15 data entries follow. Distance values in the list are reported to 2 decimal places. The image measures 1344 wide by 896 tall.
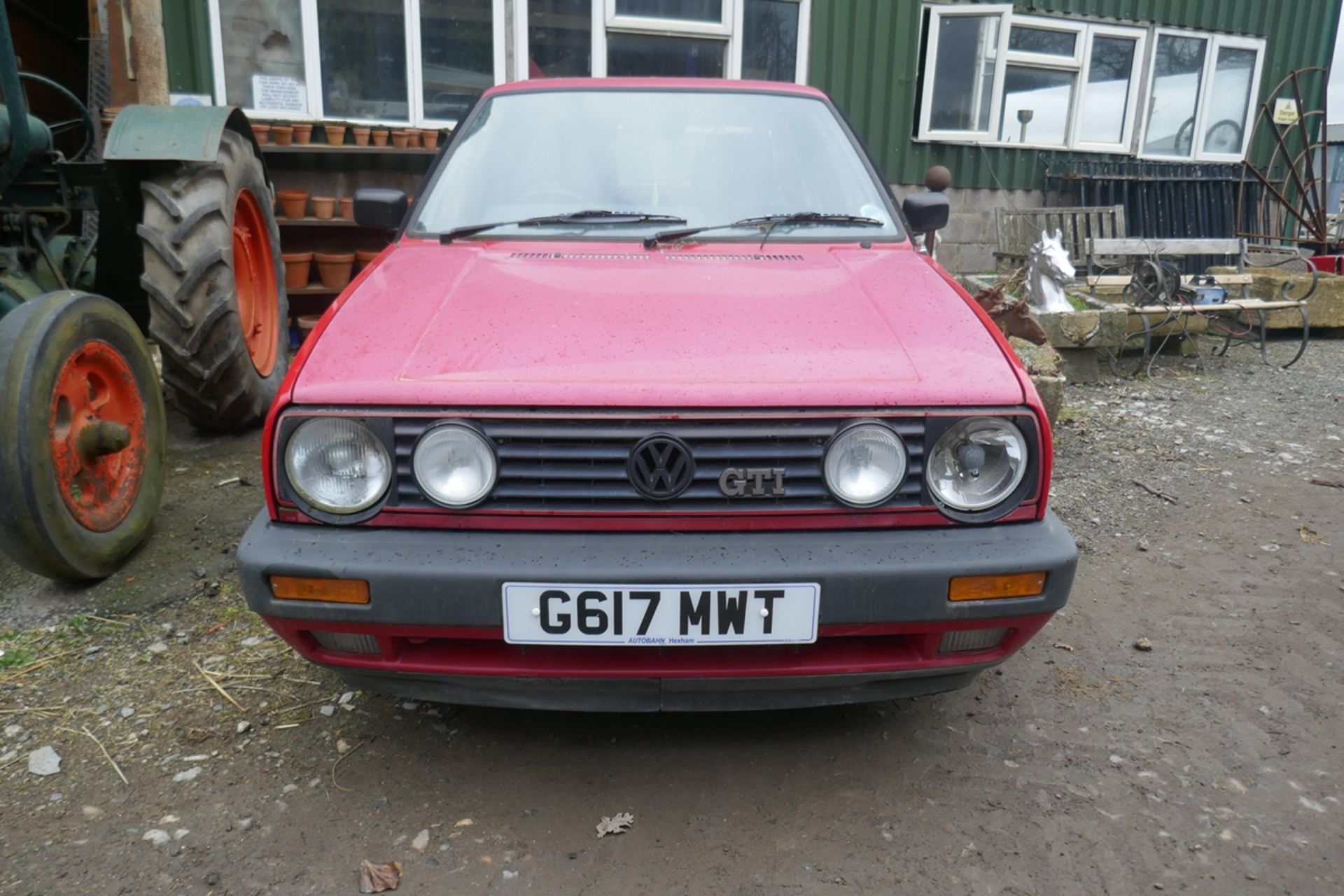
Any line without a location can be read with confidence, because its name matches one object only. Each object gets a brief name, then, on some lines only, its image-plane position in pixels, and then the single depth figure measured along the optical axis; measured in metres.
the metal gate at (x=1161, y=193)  9.67
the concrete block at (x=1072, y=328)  6.21
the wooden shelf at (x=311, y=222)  6.58
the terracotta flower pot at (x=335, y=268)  6.65
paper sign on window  6.92
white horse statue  6.18
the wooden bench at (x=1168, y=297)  6.77
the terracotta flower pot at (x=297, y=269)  6.54
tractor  2.65
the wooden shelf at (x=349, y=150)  6.53
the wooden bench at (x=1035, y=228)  8.27
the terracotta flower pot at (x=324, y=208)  6.68
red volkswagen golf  1.82
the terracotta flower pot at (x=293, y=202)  6.59
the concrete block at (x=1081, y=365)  6.36
